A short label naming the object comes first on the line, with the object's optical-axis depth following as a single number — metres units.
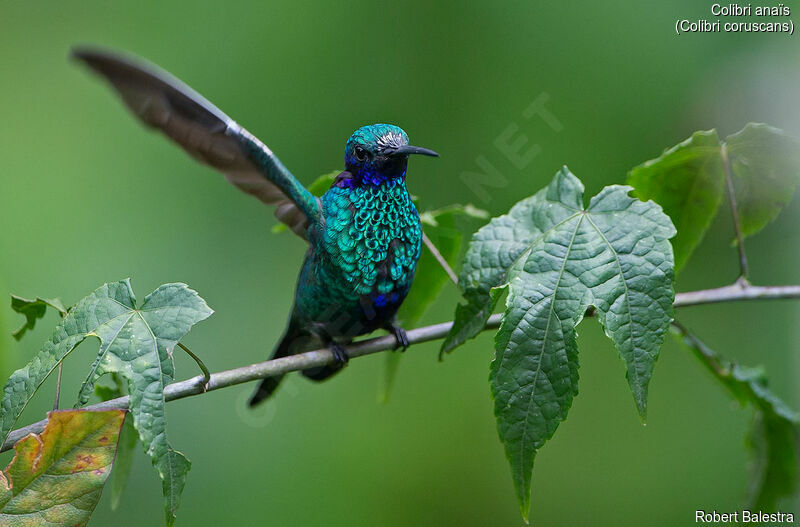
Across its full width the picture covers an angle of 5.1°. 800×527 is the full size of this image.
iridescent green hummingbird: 2.74
